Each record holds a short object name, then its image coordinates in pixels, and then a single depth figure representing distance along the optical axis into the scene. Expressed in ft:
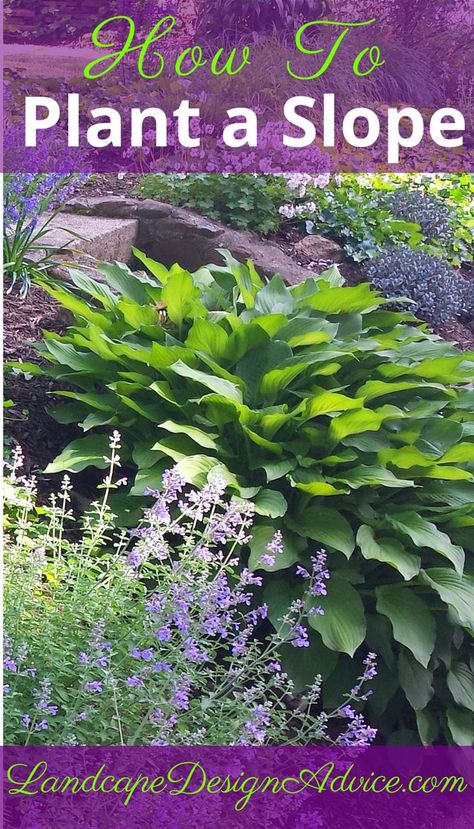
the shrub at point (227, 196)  18.85
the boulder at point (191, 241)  17.51
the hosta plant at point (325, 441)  9.10
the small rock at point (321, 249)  19.30
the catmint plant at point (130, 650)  6.64
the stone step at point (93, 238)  15.26
